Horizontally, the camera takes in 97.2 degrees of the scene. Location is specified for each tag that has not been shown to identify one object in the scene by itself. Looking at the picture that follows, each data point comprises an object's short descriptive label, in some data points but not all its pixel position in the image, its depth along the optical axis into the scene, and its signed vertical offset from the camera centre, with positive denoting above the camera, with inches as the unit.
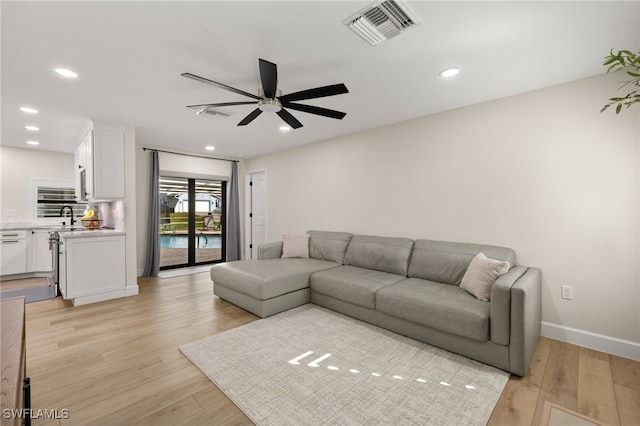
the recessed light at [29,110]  134.5 +50.6
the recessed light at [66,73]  98.1 +50.1
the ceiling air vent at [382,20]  68.0 +49.3
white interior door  260.5 -0.3
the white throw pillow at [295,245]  182.1 -21.4
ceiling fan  81.5 +38.3
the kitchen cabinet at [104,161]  155.0 +29.4
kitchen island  146.5 -29.5
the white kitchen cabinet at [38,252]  208.7 -28.1
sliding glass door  243.6 -5.1
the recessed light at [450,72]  98.6 +49.8
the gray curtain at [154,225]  212.7 -8.9
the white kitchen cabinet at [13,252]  199.0 -27.0
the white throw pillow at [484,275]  101.8 -23.7
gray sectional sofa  88.4 -32.1
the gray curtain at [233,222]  262.1 -8.6
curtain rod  214.1 +49.1
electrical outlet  107.8 -31.3
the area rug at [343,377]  71.9 -50.7
